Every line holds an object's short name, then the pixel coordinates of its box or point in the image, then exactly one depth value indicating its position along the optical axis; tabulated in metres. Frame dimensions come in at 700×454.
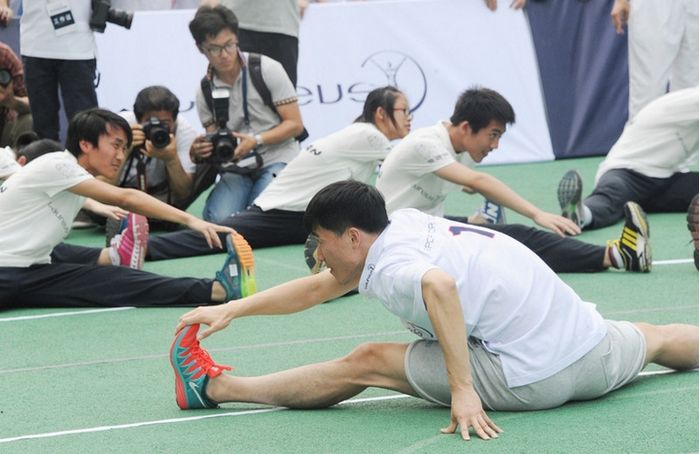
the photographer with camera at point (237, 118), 18.19
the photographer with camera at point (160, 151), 17.70
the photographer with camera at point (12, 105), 20.25
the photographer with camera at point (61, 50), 18.53
